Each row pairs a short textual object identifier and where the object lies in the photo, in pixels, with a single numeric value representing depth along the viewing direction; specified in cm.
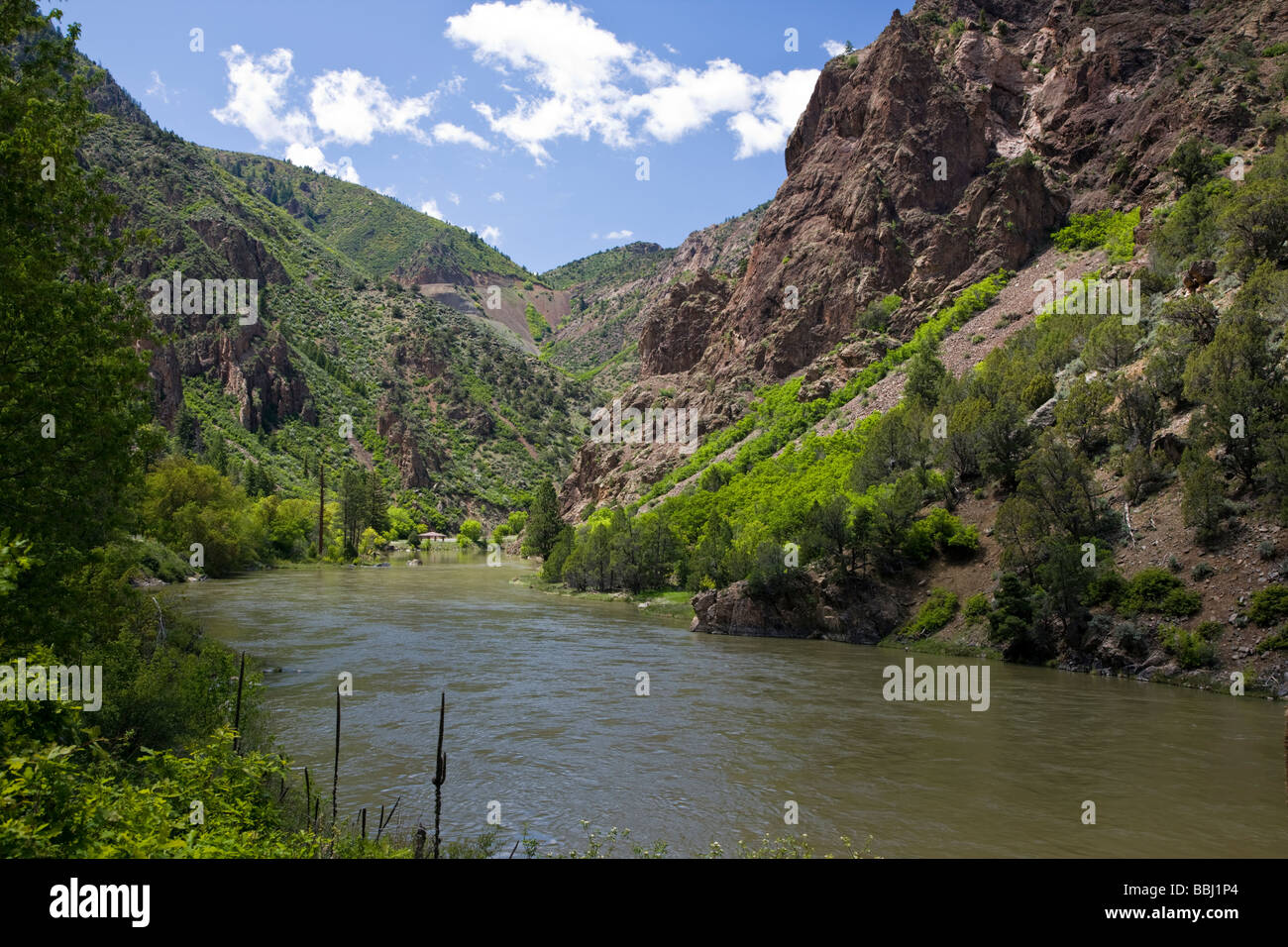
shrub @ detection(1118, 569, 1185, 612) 2683
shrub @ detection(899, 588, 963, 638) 3466
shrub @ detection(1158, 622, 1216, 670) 2455
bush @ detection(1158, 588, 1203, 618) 2573
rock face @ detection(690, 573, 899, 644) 3747
